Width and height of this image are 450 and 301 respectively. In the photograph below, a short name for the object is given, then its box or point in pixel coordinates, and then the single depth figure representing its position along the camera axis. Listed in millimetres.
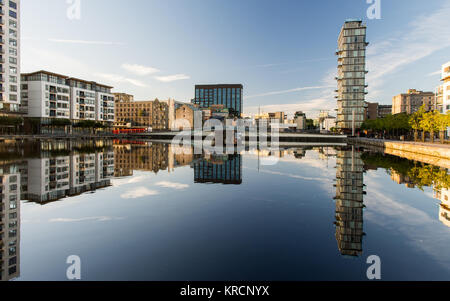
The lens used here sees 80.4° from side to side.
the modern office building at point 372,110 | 180250
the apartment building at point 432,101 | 197762
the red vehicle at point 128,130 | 152212
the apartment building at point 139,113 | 174750
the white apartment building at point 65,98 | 99875
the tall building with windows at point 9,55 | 84062
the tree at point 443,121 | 58366
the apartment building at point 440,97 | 117569
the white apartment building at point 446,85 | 96994
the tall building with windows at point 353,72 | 117875
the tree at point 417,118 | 71188
